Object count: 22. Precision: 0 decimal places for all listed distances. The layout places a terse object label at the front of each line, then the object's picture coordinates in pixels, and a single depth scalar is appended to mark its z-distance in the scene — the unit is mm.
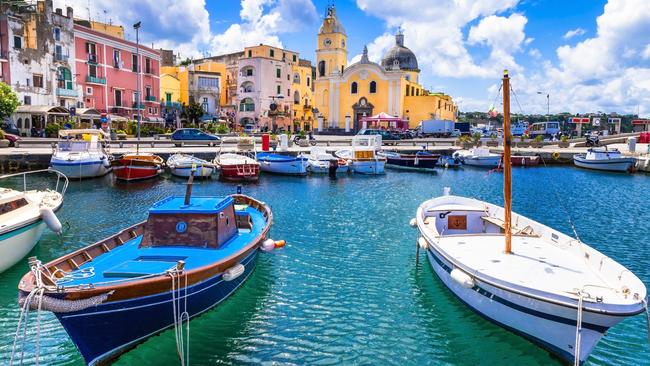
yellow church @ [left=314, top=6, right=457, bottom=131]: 74750
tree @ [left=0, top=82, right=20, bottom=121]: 41719
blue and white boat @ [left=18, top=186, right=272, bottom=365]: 7656
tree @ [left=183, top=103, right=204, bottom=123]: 66250
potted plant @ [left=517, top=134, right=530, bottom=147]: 55781
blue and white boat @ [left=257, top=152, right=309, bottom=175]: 35531
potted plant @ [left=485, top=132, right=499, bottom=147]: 55269
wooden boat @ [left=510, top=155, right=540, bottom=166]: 45938
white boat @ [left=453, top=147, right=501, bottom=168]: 44594
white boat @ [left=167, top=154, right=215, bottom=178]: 32650
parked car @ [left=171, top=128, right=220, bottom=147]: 46562
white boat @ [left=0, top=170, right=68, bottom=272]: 12562
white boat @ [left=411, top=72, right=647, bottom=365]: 8000
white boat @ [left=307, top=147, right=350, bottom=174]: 36531
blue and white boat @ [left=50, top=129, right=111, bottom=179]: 29891
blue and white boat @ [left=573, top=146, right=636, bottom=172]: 40844
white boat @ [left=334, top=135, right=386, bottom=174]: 37531
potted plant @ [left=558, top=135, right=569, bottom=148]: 56875
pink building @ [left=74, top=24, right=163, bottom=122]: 54156
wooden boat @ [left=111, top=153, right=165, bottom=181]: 30453
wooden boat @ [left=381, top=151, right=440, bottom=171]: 40281
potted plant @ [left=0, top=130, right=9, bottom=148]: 38781
